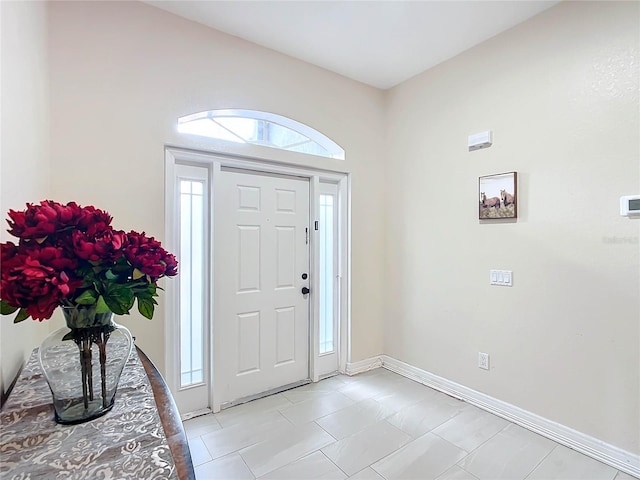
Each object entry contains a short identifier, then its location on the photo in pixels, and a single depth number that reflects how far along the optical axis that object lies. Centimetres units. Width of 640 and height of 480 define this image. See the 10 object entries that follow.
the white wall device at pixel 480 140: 265
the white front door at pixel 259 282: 267
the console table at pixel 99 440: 70
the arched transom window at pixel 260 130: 259
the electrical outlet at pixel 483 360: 267
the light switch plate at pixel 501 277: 254
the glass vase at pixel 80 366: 92
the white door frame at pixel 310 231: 237
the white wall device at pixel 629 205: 192
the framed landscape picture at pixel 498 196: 250
